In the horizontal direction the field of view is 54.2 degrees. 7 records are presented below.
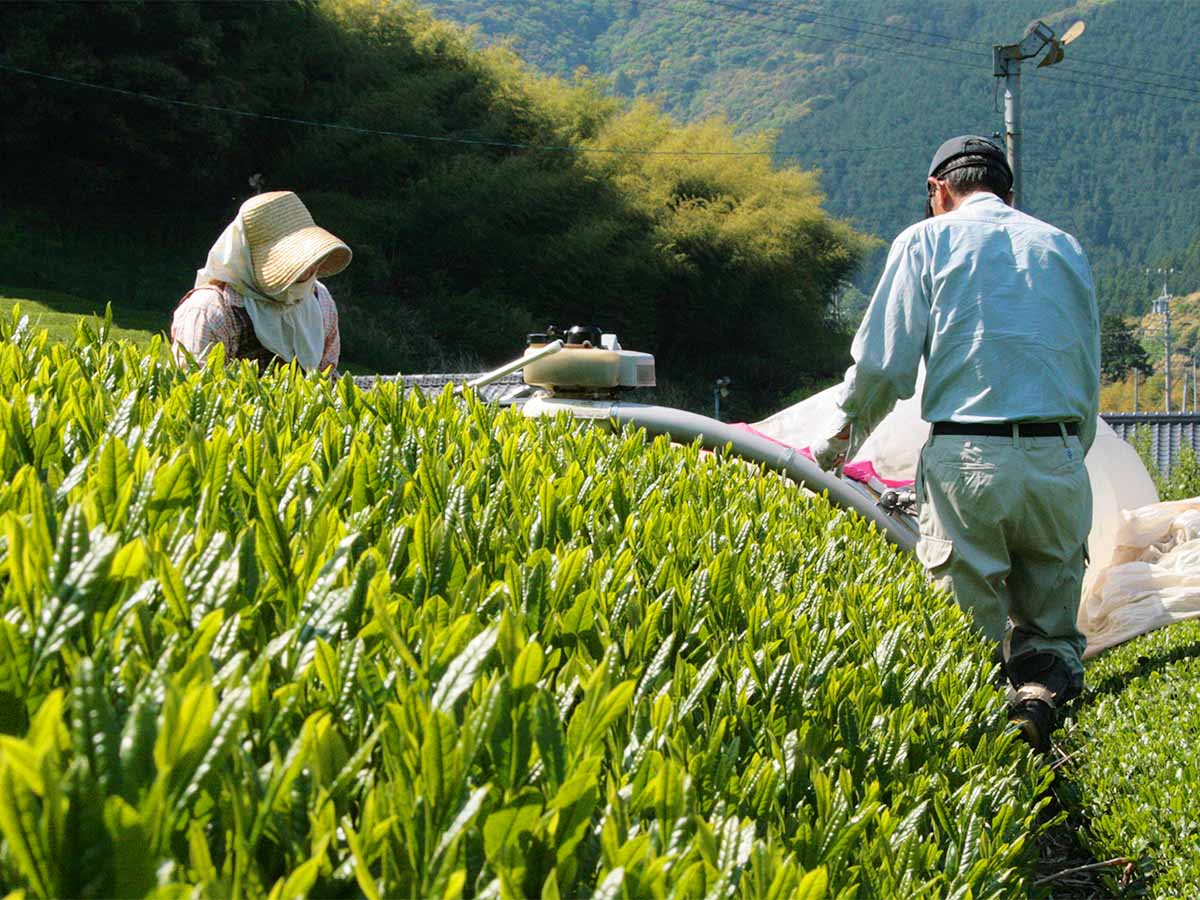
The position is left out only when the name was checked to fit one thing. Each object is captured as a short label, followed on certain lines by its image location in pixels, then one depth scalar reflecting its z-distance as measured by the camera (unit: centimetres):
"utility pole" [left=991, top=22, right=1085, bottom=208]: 1784
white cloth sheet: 579
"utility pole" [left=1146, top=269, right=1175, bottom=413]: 9500
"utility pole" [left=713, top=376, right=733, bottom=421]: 3146
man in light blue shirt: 405
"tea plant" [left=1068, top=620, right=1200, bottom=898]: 312
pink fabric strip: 624
